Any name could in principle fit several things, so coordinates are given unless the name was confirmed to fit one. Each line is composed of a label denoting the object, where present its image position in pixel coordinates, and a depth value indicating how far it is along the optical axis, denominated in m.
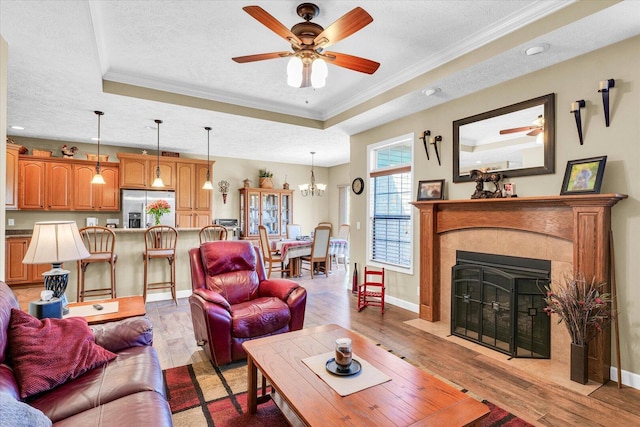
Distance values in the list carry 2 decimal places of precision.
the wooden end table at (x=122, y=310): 2.25
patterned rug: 2.00
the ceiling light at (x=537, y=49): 2.60
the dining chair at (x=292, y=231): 8.13
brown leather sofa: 1.33
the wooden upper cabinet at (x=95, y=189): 6.07
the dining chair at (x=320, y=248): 6.32
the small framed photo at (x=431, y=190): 3.89
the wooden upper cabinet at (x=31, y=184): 5.64
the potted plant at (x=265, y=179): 8.10
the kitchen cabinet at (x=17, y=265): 5.43
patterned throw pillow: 1.48
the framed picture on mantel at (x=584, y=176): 2.54
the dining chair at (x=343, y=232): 7.99
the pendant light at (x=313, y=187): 7.51
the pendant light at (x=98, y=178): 4.79
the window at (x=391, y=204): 4.48
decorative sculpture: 3.26
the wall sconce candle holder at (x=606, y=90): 2.49
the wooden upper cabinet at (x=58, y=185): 5.84
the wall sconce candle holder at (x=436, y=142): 3.90
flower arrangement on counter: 4.67
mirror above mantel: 2.94
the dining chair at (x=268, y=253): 6.29
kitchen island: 4.22
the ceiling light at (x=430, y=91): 3.48
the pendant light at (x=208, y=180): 5.22
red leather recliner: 2.65
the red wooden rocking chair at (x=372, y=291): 4.29
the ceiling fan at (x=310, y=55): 2.24
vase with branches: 2.43
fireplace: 2.47
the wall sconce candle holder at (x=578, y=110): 2.66
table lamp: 2.11
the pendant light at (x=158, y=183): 5.06
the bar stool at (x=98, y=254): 3.98
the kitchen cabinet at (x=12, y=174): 5.20
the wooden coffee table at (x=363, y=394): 1.40
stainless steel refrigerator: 6.27
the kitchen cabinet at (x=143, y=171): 6.26
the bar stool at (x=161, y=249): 4.43
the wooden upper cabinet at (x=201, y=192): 7.00
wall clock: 5.25
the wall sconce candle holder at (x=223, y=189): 7.70
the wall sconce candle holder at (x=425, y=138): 4.02
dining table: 6.26
